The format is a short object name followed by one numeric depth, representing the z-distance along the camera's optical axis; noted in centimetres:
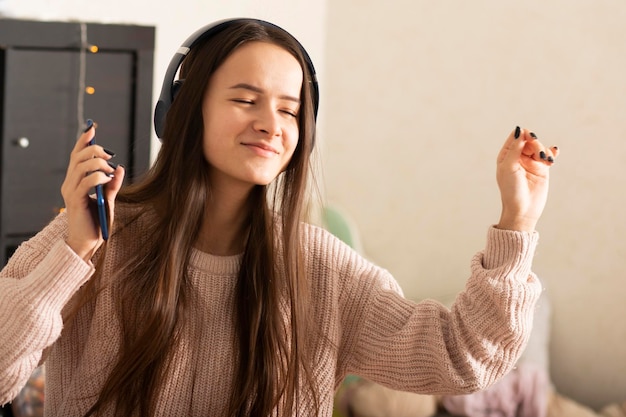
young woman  192
